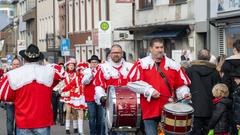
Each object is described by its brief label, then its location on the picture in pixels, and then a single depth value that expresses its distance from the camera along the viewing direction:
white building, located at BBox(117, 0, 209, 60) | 29.38
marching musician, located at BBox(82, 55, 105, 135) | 15.12
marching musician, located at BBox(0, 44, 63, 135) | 9.90
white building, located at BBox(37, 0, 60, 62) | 58.78
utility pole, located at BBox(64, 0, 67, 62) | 55.66
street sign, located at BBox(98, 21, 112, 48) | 24.98
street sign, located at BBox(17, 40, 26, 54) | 45.34
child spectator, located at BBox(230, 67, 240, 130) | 10.41
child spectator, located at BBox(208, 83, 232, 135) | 11.62
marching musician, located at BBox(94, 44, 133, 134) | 12.63
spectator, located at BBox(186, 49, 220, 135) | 12.63
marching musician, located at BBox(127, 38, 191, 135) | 9.89
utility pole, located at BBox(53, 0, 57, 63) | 58.13
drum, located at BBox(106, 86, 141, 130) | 11.02
